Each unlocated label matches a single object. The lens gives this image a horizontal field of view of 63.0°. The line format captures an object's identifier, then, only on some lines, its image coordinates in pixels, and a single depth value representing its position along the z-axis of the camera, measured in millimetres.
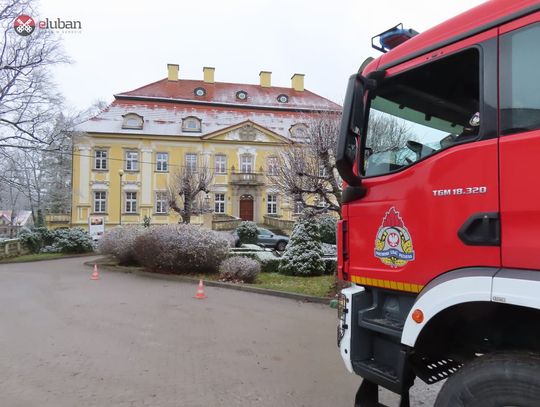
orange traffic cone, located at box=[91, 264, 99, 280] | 14664
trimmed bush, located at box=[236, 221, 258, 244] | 28391
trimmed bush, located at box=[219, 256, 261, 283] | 13375
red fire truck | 2389
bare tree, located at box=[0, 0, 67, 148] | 23656
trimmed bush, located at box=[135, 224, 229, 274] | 14516
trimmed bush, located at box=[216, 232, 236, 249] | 24950
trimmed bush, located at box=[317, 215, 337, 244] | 20609
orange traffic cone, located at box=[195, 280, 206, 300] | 10961
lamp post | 44538
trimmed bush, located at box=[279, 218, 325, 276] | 15086
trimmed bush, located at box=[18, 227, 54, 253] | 28156
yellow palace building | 45469
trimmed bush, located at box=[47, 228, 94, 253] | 27188
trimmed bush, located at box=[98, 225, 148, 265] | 17312
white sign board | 32531
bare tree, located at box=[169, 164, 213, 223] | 29084
